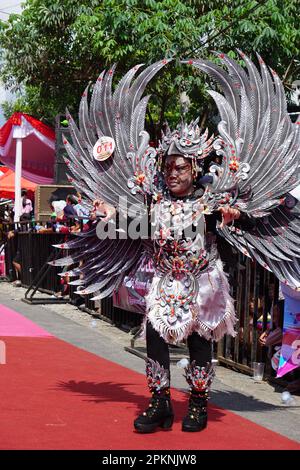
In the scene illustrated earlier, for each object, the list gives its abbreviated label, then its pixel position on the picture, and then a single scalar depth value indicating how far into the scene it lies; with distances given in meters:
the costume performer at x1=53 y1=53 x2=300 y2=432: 5.84
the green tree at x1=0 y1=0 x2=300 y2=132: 15.34
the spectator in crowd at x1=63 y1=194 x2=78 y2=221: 13.53
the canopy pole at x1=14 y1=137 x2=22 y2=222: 18.34
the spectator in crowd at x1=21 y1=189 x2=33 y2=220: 20.66
